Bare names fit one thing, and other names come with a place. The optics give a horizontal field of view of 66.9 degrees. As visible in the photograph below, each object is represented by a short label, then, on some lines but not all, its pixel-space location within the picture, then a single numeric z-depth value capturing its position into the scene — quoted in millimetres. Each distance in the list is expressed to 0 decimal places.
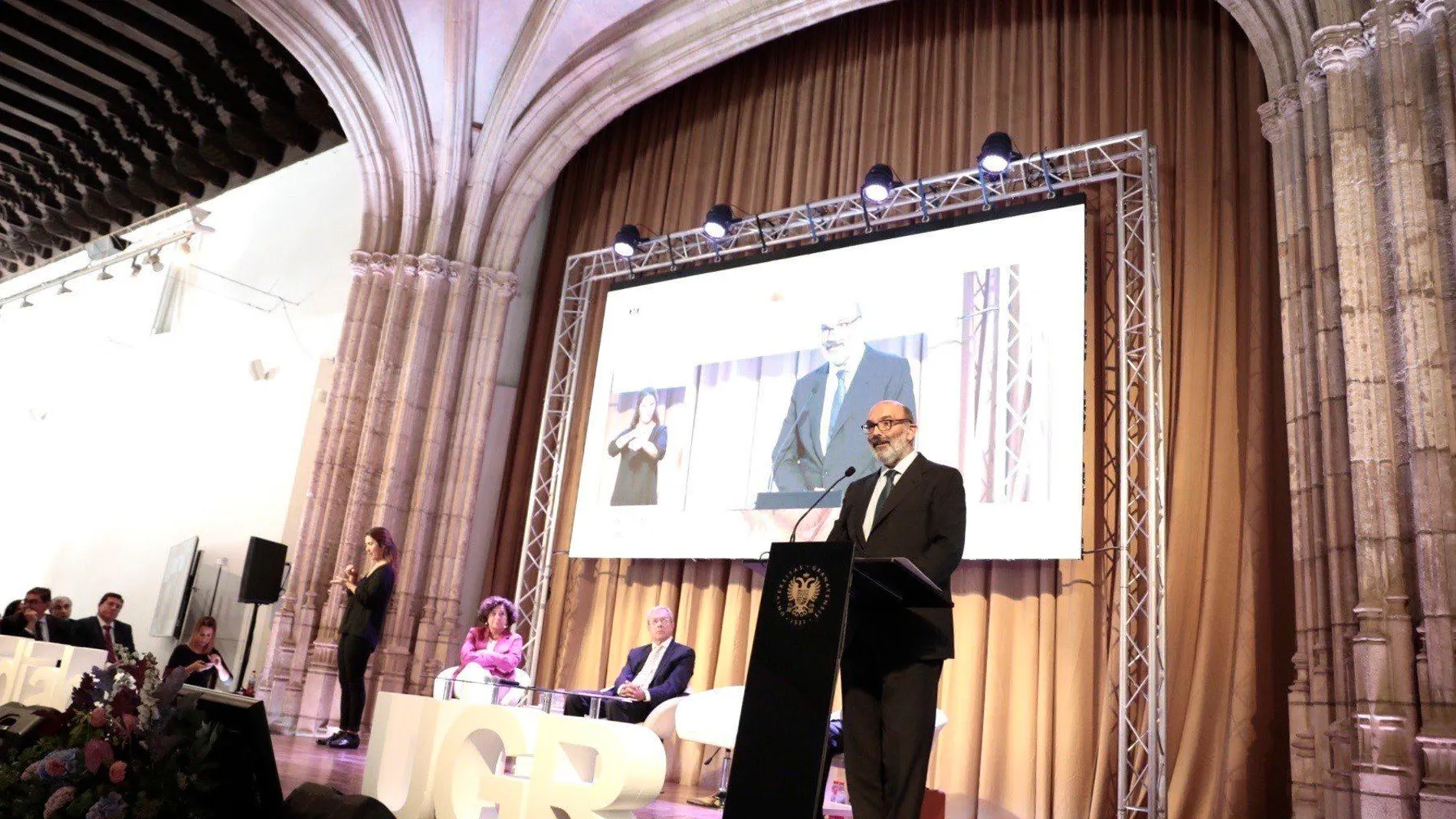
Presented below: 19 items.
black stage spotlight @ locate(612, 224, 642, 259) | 8305
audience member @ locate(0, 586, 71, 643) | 8008
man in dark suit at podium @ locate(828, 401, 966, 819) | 2830
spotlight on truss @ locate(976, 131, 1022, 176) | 6395
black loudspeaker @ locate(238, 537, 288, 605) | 8219
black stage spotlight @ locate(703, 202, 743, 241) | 7859
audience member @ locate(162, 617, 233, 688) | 7074
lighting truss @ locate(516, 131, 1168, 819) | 5660
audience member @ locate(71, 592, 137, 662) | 8352
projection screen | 6246
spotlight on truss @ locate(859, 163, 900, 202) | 7004
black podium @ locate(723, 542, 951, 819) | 2605
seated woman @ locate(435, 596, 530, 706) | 6211
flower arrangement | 2574
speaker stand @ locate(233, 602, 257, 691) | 8370
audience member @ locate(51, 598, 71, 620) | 8547
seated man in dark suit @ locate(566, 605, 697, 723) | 6027
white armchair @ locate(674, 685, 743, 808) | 5137
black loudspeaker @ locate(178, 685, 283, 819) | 2686
